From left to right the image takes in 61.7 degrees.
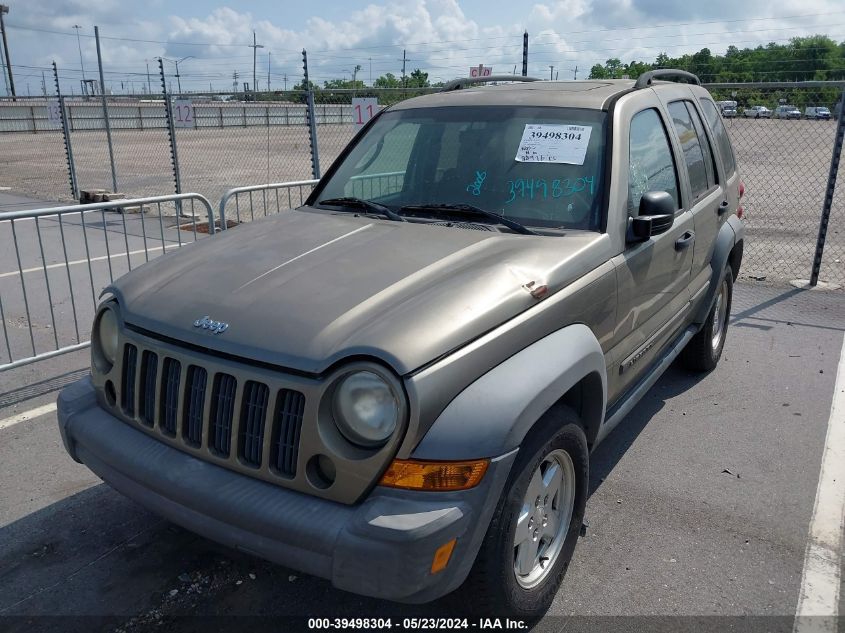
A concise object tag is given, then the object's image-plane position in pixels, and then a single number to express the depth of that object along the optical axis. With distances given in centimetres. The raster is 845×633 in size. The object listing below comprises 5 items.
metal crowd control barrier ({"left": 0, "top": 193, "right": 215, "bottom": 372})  574
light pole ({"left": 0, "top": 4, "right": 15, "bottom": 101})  5272
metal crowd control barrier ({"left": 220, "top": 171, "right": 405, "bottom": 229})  400
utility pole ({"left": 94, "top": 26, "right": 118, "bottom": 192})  1380
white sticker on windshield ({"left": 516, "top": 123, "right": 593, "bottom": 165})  349
